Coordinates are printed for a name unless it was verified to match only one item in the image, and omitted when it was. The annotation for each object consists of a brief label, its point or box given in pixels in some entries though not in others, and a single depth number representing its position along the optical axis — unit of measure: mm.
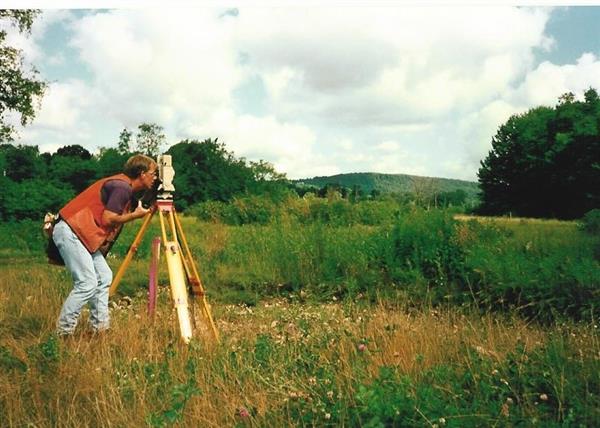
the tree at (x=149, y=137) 63656
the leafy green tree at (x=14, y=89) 19906
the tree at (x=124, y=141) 60062
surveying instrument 4973
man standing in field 4949
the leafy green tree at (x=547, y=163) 34062
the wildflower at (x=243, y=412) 3098
